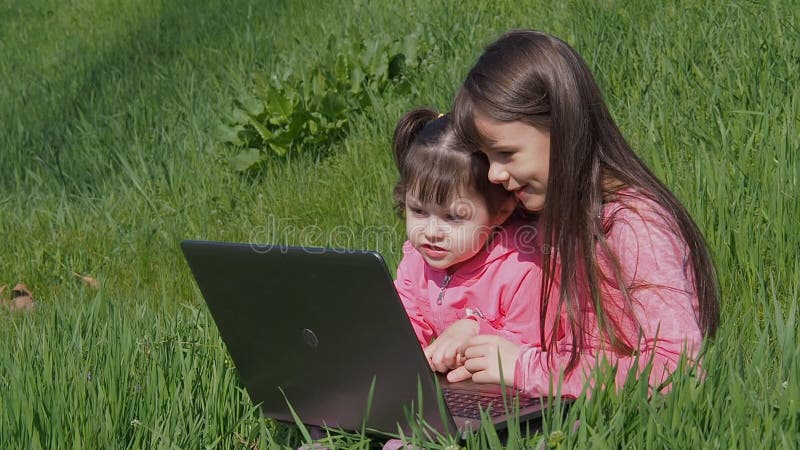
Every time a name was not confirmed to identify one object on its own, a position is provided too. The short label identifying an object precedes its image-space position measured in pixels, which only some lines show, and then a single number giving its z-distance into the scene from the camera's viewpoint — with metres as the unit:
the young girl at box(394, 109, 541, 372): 2.74
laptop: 2.19
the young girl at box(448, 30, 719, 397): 2.40
